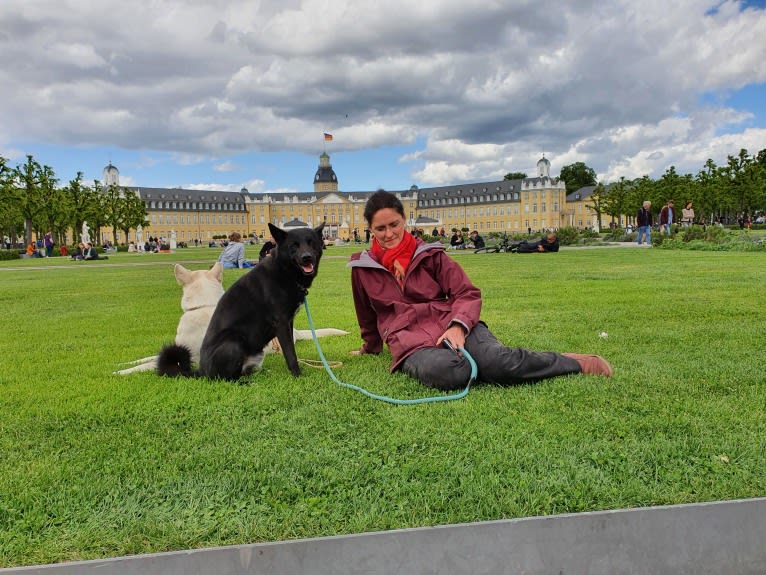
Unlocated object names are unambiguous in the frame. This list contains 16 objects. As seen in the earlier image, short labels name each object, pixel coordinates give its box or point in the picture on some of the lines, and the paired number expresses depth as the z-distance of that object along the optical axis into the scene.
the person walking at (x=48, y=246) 45.96
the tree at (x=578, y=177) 143.88
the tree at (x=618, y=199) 77.31
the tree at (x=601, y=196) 84.57
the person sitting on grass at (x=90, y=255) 33.84
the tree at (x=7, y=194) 43.03
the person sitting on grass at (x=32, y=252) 42.90
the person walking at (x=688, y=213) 28.73
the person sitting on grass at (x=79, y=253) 34.46
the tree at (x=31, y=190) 46.53
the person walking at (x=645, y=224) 27.30
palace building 140.62
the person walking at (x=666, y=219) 28.36
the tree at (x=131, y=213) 74.81
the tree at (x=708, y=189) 60.53
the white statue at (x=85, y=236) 37.42
